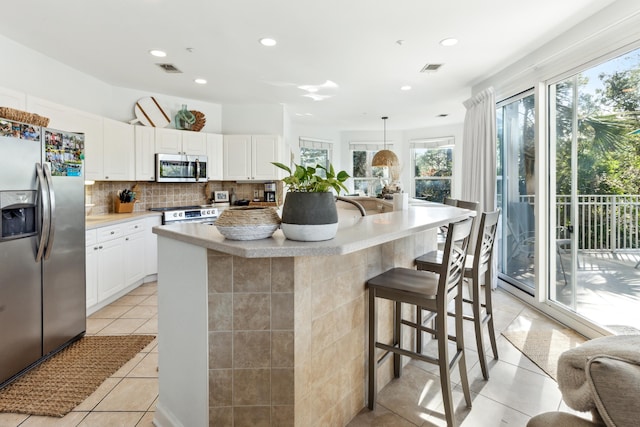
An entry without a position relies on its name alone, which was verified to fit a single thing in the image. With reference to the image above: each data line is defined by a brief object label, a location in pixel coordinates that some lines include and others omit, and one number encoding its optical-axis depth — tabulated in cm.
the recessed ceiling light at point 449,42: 328
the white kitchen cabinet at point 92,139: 375
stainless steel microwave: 489
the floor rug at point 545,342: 259
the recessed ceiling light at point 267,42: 327
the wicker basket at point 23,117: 229
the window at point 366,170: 874
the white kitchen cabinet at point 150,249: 445
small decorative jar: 524
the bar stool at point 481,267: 223
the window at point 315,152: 804
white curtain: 427
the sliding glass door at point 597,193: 269
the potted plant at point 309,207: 145
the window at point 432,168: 827
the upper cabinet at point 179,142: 493
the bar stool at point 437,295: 177
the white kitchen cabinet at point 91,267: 338
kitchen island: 151
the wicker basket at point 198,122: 535
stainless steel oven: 470
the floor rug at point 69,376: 209
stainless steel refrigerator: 227
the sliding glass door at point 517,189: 386
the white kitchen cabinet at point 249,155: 561
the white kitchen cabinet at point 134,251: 406
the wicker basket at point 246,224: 146
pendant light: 650
